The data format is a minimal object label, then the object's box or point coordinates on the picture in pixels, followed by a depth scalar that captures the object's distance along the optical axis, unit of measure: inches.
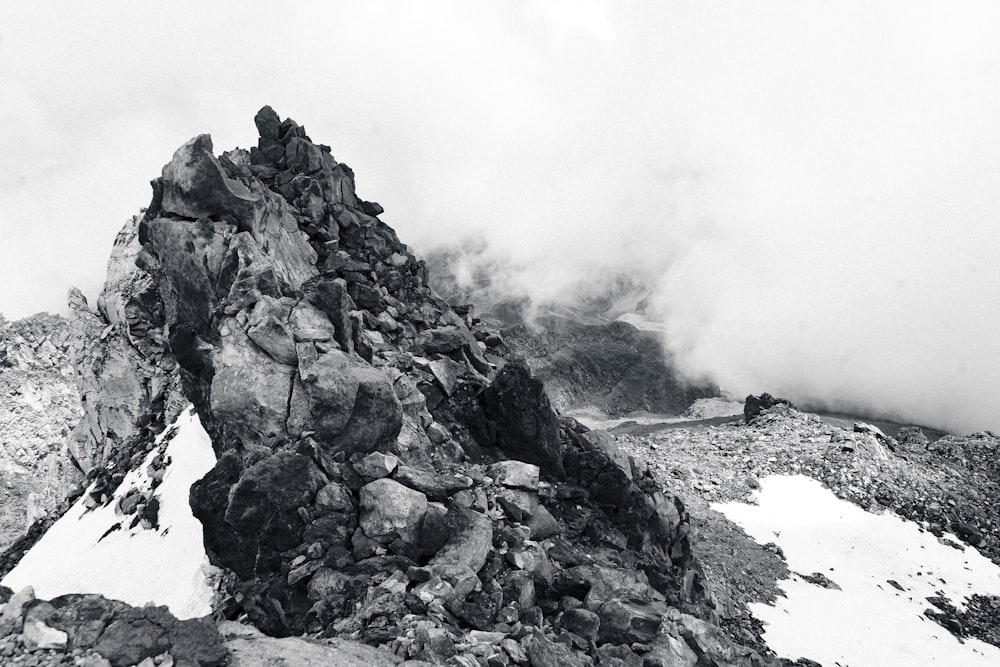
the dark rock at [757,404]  2819.9
